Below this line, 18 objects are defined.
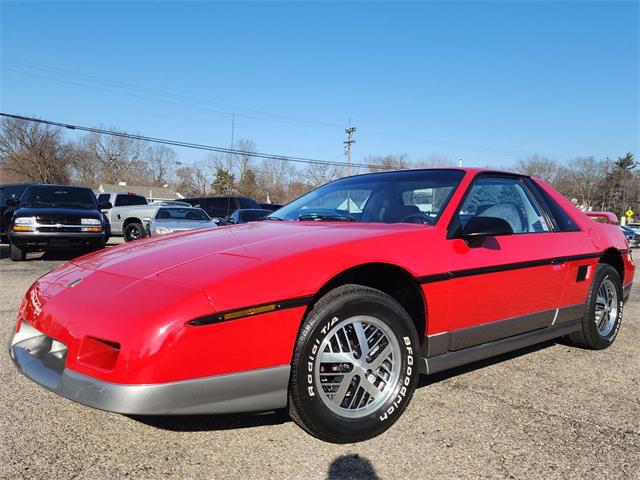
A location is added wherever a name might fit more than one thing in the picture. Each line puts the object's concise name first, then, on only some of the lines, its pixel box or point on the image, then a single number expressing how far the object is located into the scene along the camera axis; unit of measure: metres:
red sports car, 1.91
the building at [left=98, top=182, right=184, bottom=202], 64.31
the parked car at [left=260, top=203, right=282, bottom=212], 20.70
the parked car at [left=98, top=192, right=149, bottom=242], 14.82
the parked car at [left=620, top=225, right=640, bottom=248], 23.31
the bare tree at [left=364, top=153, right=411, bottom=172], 43.64
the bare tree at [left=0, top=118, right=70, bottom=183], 57.75
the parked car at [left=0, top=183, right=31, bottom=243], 11.08
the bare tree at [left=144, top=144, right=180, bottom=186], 76.60
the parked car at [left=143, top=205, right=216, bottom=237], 12.05
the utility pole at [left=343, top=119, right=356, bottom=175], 40.00
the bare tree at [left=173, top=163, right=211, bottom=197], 76.01
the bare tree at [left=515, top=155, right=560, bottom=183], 61.52
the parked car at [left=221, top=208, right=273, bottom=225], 11.46
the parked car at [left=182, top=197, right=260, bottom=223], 18.38
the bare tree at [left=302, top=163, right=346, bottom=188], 51.11
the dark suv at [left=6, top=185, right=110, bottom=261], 8.89
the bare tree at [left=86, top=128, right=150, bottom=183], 70.69
